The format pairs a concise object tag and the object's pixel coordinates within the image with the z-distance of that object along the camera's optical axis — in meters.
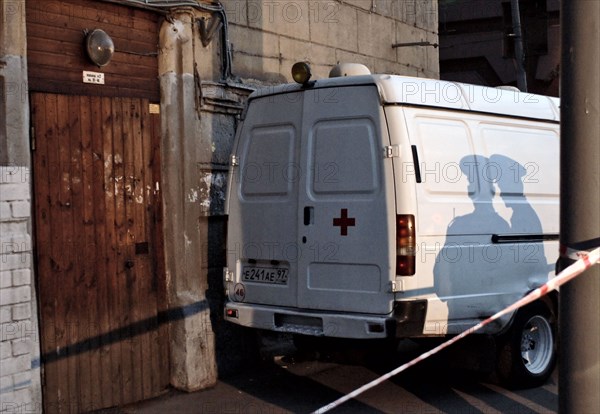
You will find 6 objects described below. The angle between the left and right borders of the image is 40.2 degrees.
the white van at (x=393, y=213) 6.03
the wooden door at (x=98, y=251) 6.21
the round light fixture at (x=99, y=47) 6.48
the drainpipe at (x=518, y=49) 14.88
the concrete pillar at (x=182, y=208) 7.16
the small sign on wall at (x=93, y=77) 6.55
